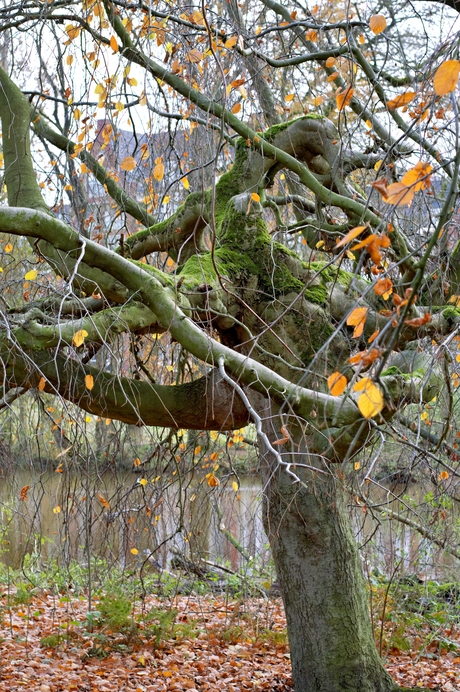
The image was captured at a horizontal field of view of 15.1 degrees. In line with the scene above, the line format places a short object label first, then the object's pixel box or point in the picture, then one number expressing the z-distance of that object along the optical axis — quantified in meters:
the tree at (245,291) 6.69
